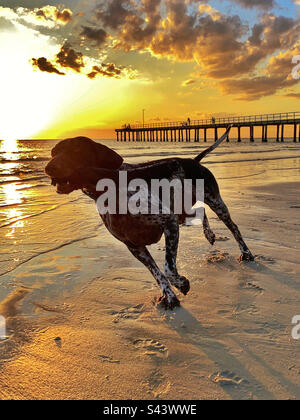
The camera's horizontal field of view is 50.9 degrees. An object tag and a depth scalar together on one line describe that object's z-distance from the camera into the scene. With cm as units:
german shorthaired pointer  271
